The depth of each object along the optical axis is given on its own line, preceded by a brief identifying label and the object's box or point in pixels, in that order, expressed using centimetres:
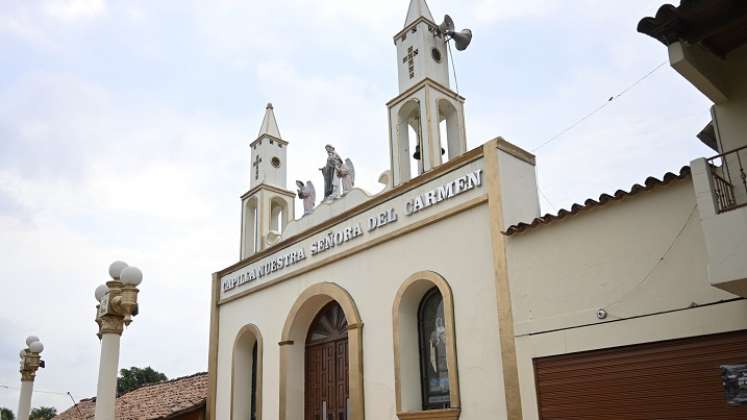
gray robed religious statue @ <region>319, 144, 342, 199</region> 1504
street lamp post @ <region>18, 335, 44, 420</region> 1370
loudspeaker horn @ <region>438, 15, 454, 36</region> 1421
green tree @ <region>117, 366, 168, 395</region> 4222
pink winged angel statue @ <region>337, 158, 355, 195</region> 1482
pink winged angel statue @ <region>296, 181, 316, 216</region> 1592
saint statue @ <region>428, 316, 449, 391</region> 1119
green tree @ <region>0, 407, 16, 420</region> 3551
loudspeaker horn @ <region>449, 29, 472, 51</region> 1409
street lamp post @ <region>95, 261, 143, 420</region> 811
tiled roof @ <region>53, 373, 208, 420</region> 1664
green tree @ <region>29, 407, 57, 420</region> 4047
